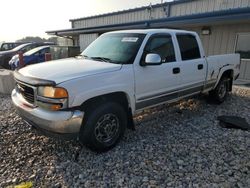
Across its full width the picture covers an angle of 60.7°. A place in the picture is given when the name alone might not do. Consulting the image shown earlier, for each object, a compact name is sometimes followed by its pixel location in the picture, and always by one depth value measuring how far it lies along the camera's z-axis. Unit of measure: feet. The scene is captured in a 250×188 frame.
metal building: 29.37
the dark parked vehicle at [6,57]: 45.21
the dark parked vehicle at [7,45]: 57.97
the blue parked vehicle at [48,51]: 40.70
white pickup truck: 9.38
